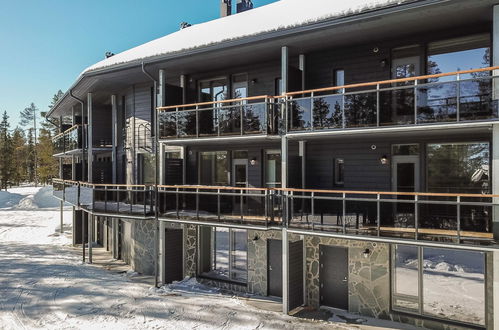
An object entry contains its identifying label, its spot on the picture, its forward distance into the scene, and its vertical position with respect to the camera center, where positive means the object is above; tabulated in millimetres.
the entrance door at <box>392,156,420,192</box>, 11648 -190
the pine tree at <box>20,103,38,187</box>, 90044 +13188
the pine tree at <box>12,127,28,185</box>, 66200 +2379
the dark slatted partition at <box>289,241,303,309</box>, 12297 -3768
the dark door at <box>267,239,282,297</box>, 13688 -3821
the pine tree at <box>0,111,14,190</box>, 56250 +1027
